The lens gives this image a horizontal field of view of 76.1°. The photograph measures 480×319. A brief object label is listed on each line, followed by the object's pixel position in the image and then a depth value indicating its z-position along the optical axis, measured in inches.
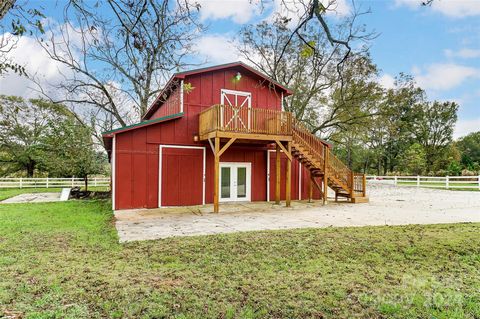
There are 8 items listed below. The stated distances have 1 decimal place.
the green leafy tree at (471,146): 1853.3
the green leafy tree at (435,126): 1647.4
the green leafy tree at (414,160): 1494.8
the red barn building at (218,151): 442.3
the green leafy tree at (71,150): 650.8
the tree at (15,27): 120.5
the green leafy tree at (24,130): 999.0
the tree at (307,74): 796.0
